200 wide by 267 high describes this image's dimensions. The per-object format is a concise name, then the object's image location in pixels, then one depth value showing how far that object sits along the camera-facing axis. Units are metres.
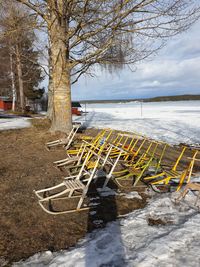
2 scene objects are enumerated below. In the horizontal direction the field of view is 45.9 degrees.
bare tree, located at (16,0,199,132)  7.56
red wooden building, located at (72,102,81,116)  26.58
